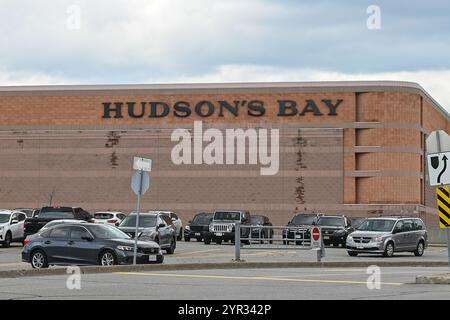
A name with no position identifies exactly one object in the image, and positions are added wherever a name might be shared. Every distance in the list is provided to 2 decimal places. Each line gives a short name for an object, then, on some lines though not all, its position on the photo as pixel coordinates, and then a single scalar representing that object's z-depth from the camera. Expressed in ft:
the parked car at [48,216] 147.23
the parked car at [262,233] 109.60
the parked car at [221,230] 159.33
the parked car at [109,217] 169.17
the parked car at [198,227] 175.63
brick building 230.27
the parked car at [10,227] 143.33
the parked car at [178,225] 178.45
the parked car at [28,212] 190.98
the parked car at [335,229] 156.56
